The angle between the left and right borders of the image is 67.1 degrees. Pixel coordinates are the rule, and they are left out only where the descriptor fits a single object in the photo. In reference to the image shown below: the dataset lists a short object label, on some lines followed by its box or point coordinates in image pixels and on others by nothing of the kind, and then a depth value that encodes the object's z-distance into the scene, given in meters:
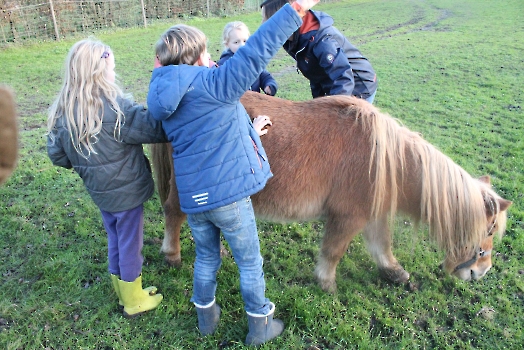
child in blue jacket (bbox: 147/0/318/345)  1.96
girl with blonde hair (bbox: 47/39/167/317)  2.31
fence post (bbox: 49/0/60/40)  12.96
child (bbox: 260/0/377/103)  3.23
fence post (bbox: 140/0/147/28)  15.61
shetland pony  2.86
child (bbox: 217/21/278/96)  4.06
